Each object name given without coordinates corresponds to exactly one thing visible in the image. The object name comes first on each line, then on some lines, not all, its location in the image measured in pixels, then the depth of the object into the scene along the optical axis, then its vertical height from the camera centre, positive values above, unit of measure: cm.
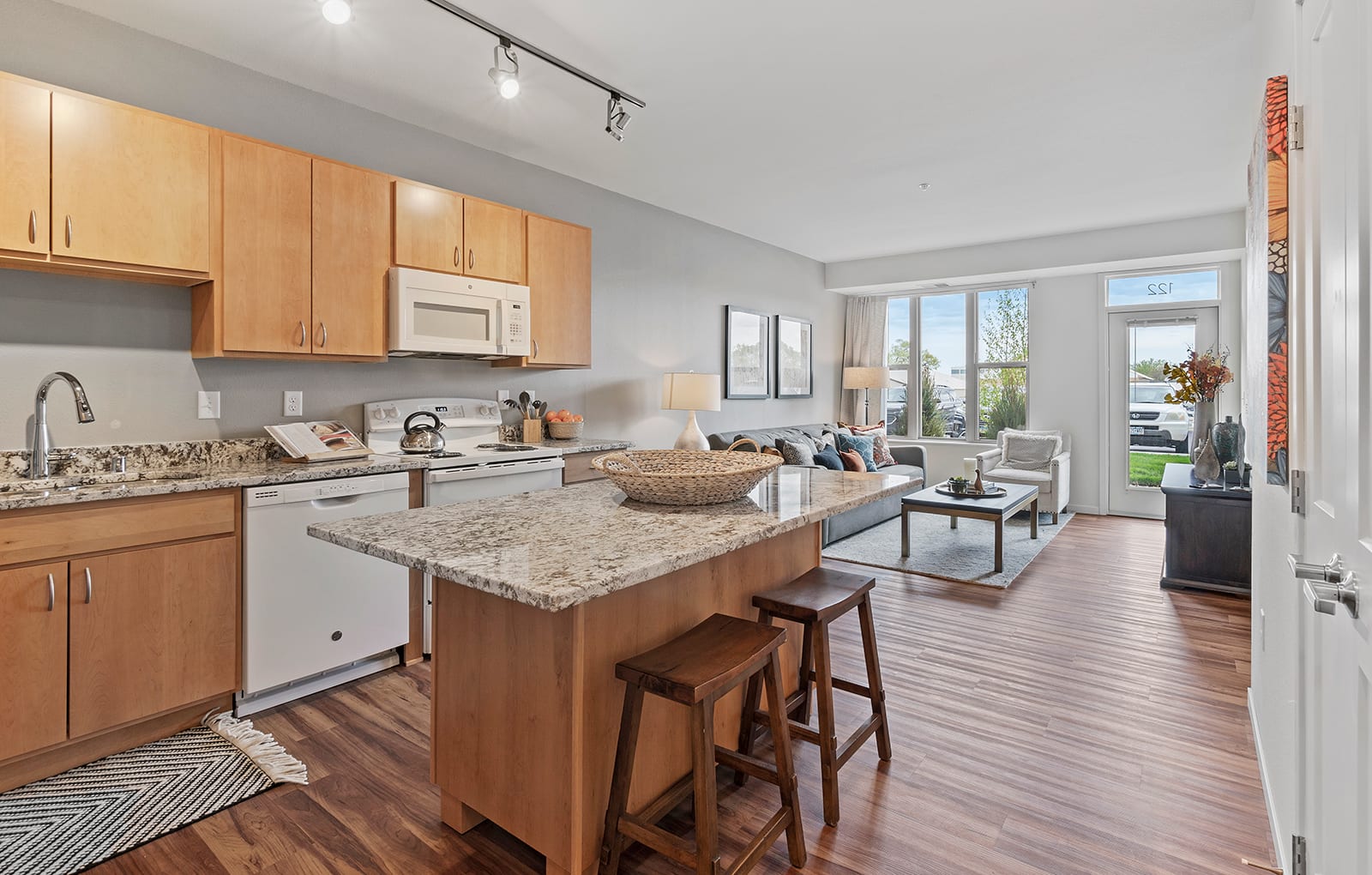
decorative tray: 488 -40
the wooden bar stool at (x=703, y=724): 144 -64
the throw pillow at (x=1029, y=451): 632 -13
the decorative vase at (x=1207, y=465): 415 -17
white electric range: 312 -9
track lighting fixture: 249 +152
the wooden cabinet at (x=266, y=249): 265 +76
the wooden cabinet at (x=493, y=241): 349 +104
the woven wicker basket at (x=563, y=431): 409 +4
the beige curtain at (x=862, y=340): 763 +110
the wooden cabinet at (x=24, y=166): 213 +86
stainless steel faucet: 232 +3
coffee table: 445 -47
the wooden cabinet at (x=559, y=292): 386 +85
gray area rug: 445 -83
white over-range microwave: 316 +60
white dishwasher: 254 -64
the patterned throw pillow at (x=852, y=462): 587 -21
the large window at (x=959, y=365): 705 +79
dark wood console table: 392 -61
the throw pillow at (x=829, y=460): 557 -19
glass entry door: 620 +25
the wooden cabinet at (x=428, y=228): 320 +101
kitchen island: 140 -48
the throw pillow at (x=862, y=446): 637 -9
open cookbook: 286 -2
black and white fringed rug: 182 -109
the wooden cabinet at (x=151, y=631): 216 -66
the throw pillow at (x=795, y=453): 526 -12
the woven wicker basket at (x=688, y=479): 186 -12
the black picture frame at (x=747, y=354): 593 +75
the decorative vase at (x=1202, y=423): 434 +9
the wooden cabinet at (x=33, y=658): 201 -67
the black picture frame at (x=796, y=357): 661 +80
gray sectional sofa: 530 -31
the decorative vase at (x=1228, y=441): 423 -2
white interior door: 90 +1
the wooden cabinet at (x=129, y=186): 225 +87
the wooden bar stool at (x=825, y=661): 188 -67
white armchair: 607 -37
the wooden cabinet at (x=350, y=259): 293 +79
